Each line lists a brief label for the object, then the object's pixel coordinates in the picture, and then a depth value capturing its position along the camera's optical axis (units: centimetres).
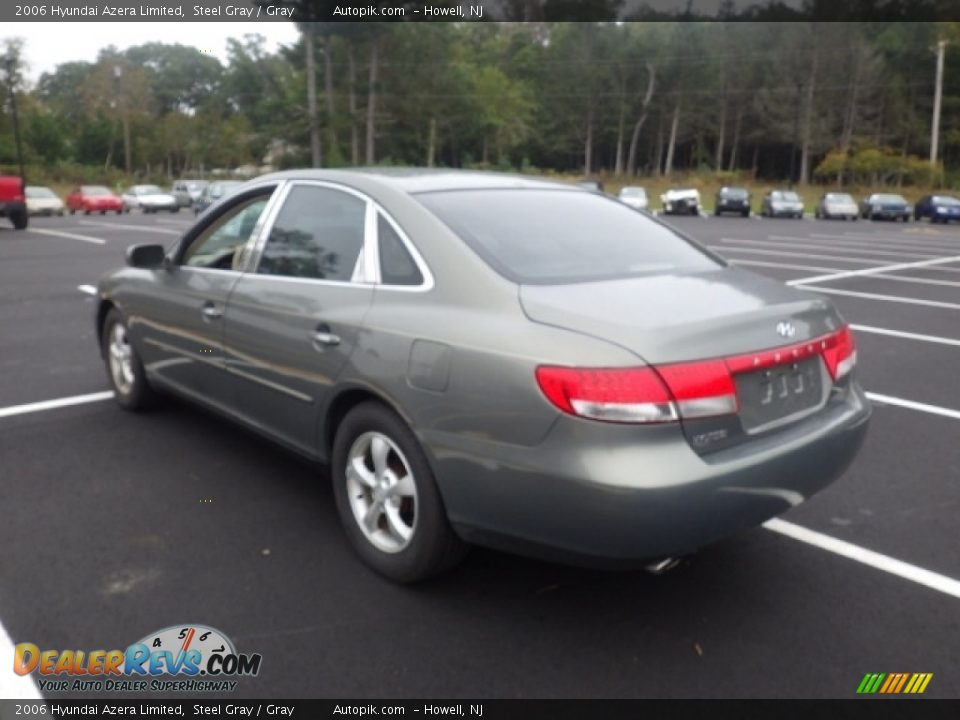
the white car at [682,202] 4234
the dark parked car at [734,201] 4200
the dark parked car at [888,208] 3847
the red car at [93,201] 3981
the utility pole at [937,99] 4860
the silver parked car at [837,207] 3941
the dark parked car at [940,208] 3744
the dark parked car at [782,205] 4050
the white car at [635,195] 4119
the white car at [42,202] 3666
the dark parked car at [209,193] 3706
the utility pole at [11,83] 4597
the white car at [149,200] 4156
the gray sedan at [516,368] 287
